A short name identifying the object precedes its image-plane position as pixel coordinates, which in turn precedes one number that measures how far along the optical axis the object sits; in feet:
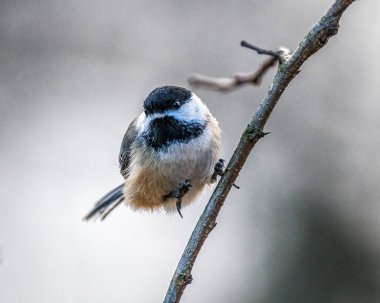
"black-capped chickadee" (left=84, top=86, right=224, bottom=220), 10.35
